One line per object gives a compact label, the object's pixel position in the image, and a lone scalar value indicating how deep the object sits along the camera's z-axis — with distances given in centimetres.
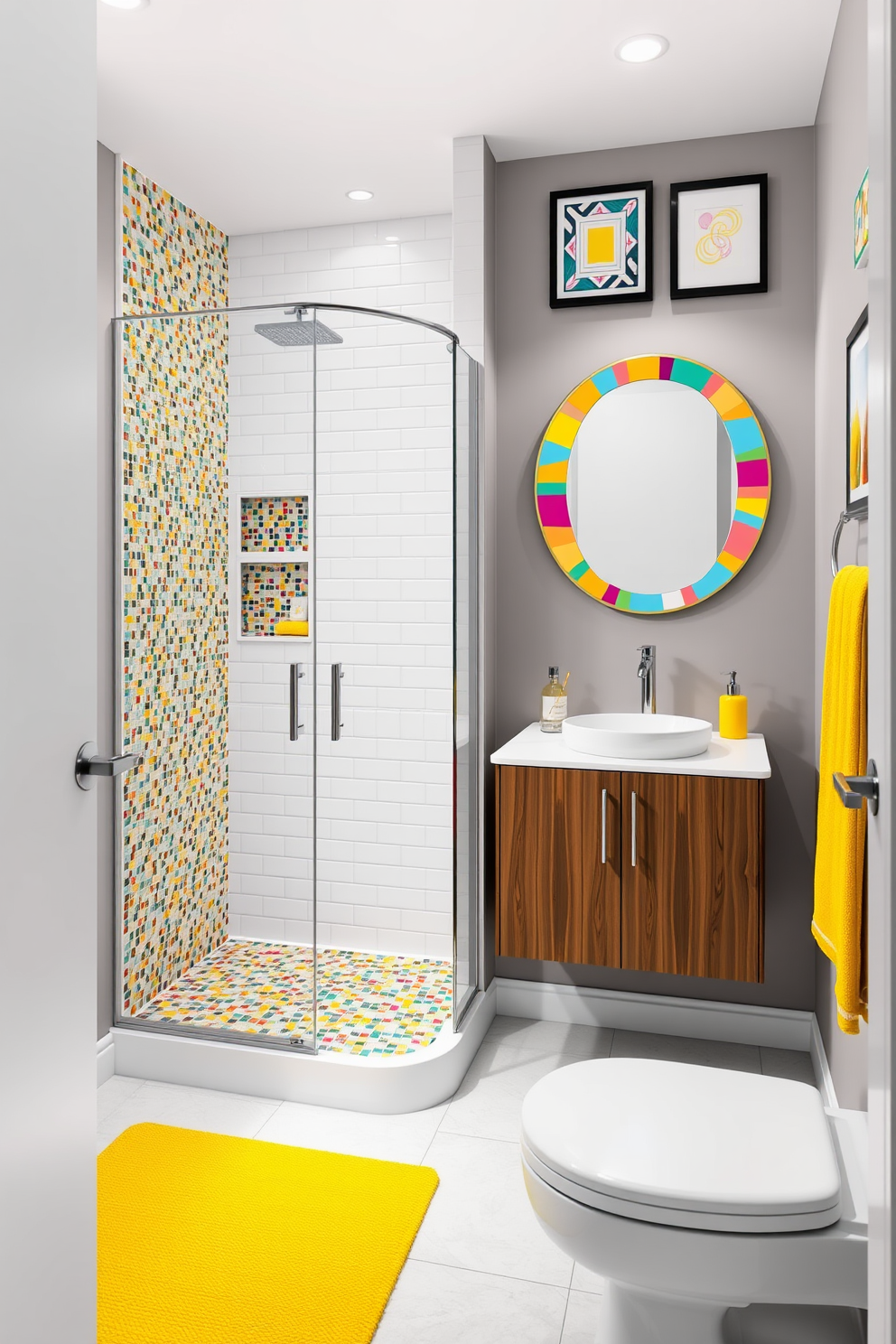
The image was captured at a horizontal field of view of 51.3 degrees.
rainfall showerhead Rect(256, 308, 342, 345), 253
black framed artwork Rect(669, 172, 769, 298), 274
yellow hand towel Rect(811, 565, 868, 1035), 141
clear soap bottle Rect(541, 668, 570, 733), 285
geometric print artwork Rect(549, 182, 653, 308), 283
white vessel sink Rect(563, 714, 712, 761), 245
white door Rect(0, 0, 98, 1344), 102
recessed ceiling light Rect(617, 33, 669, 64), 231
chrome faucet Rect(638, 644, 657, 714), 281
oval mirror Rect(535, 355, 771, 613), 279
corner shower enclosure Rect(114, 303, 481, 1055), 257
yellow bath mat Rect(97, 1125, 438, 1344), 170
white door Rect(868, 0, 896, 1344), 91
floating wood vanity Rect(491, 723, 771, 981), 239
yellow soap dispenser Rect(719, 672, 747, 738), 271
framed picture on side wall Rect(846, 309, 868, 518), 186
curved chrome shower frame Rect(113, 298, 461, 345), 248
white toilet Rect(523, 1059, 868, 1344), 133
